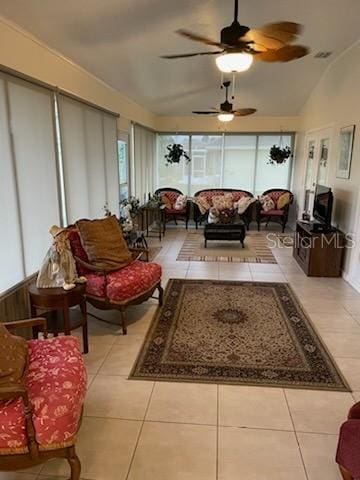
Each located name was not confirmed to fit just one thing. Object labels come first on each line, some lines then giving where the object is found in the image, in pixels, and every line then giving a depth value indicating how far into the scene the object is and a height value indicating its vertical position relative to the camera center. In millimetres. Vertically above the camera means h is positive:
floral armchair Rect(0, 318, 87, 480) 1578 -1167
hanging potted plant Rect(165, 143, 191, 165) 8766 +104
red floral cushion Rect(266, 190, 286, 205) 8445 -824
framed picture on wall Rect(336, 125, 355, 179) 4836 +133
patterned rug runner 5797 -1595
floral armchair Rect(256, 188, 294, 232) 8227 -1183
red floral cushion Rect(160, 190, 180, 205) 8523 -866
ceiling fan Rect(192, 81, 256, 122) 5078 +668
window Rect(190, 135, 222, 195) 8945 -61
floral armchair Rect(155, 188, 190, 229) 8289 -1149
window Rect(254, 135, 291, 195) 8781 -235
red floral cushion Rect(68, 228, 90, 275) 3473 -881
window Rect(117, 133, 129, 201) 6116 -111
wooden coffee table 6461 -1280
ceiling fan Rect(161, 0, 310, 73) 2367 +828
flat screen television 5051 -646
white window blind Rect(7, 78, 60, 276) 2984 -65
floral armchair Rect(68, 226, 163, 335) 3287 -1164
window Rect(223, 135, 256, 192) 8852 -49
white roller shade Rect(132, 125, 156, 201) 7008 -67
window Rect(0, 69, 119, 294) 2852 -107
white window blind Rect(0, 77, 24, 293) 2775 -464
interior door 6125 -18
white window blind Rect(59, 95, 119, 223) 3930 -23
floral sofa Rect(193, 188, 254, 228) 8234 -929
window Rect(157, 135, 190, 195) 9008 -269
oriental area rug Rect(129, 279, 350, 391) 2678 -1588
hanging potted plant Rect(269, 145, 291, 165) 8500 +146
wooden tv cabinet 4879 -1254
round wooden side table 2729 -1097
